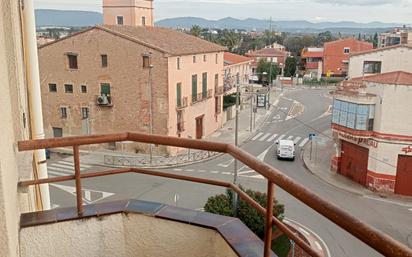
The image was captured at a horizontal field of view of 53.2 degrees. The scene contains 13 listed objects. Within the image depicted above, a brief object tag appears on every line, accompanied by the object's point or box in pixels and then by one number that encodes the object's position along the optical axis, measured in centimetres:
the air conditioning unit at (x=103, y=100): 2688
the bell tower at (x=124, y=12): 3497
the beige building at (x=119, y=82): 2555
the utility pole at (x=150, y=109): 2542
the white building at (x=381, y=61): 2547
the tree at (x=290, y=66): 7500
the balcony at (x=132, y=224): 312
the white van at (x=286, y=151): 2636
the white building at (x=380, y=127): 2053
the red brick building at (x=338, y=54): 6272
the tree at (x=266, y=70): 6356
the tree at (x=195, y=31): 6228
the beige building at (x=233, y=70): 4405
